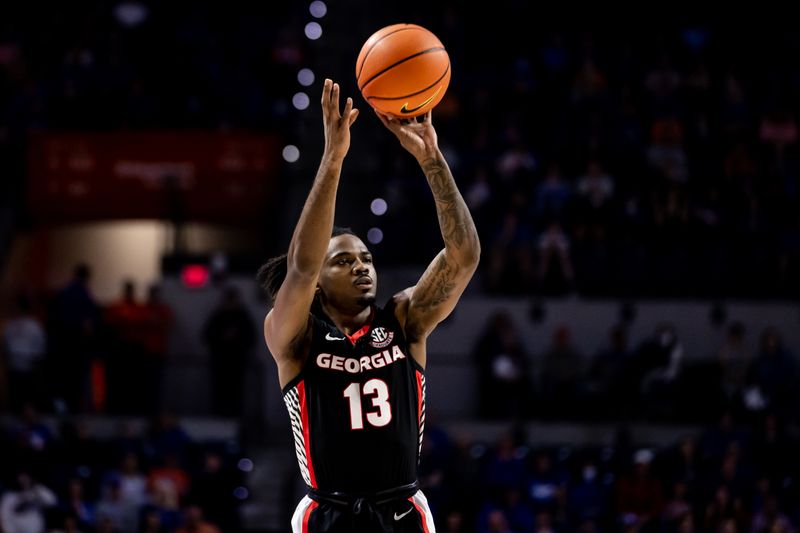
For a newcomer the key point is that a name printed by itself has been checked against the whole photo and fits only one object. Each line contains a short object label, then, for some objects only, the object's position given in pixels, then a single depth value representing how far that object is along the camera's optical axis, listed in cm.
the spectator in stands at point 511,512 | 1317
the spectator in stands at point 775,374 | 1529
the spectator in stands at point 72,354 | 1547
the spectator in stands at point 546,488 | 1367
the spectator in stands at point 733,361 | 1576
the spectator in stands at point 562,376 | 1581
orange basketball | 602
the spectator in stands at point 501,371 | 1573
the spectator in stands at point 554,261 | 1636
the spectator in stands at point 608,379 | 1566
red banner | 1828
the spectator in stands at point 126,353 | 1570
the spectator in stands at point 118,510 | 1331
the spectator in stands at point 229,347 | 1555
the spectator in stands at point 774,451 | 1427
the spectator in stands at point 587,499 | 1358
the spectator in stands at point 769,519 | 1304
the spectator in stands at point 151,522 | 1275
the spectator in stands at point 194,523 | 1264
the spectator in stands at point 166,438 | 1441
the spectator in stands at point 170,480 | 1341
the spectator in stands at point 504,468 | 1389
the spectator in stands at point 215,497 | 1360
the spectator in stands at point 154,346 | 1584
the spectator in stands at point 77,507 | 1294
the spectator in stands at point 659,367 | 1566
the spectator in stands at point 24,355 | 1549
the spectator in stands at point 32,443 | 1384
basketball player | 582
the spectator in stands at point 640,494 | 1373
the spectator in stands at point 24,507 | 1302
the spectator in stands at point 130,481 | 1356
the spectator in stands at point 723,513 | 1315
